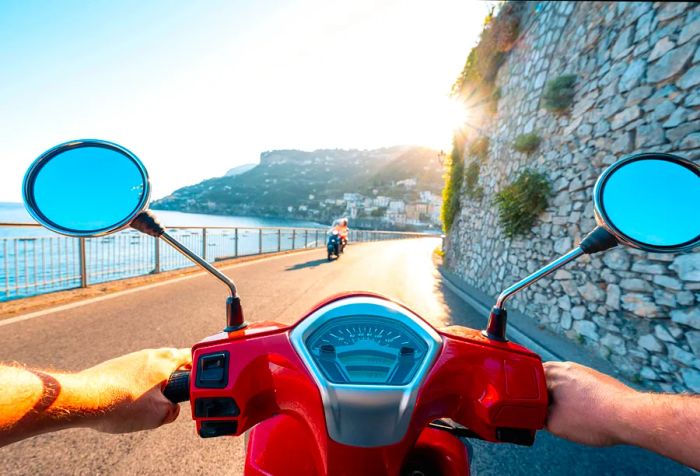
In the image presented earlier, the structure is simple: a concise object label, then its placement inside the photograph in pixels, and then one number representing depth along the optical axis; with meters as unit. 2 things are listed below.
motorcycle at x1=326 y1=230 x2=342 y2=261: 13.17
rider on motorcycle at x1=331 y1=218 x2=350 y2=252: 14.31
